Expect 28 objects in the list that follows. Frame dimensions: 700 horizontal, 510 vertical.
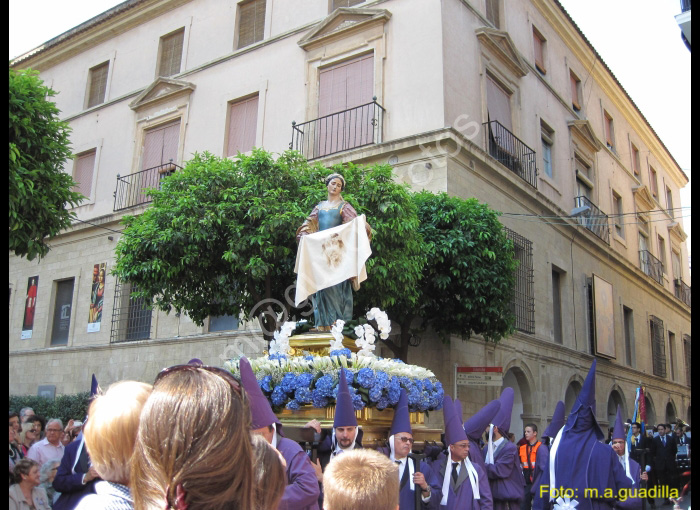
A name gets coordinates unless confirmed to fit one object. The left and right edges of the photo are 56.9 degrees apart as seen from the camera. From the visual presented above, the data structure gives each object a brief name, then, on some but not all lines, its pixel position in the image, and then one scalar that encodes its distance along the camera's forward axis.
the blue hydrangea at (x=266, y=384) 6.17
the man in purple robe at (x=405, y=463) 4.92
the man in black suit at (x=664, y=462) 14.73
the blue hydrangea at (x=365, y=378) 5.82
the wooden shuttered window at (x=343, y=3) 17.20
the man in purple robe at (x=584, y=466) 4.54
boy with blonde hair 2.27
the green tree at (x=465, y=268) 13.05
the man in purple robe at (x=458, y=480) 5.08
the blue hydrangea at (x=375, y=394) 5.79
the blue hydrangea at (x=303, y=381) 5.96
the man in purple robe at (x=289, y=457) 3.51
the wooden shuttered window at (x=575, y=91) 22.98
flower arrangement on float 5.86
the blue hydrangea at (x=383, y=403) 5.90
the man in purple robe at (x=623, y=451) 6.98
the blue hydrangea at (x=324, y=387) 5.83
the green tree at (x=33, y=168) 10.20
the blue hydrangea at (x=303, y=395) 5.89
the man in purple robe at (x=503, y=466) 6.34
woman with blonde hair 1.89
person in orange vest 10.13
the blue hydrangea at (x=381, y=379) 5.87
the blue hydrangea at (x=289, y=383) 5.98
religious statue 7.07
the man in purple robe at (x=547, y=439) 6.43
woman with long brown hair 1.54
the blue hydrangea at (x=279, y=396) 6.03
